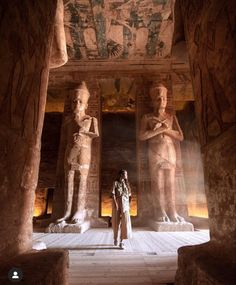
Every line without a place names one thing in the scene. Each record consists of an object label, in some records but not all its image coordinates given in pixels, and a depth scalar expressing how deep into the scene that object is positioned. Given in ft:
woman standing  12.67
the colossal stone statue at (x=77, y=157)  20.95
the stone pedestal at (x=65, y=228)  18.17
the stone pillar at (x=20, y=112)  4.69
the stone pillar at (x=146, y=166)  22.99
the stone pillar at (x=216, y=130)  4.55
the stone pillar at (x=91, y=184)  22.48
